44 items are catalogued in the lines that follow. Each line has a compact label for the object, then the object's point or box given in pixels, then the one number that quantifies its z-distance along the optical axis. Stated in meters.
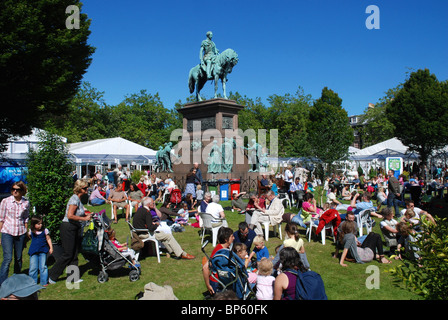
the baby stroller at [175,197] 13.33
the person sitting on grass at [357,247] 7.52
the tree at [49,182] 7.26
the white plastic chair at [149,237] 7.64
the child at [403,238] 7.48
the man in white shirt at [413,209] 8.53
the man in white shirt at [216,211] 9.35
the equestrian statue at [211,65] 20.25
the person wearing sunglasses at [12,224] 5.85
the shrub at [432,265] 3.38
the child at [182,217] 11.75
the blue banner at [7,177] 23.03
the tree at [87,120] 50.88
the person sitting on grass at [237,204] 13.68
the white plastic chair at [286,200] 14.68
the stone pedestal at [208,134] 18.91
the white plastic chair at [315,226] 9.11
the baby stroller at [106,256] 6.34
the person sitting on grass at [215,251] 5.00
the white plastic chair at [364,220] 9.45
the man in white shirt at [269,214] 9.40
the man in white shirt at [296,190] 14.71
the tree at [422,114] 32.13
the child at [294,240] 6.29
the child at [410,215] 8.11
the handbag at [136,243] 7.41
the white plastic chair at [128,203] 12.23
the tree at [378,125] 54.29
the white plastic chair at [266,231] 9.40
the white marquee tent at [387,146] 34.94
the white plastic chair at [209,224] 8.99
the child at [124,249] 6.61
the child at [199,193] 13.93
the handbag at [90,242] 6.32
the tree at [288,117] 57.82
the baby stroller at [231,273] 4.84
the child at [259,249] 6.33
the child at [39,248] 5.95
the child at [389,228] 8.27
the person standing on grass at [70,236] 6.32
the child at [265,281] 4.75
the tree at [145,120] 55.72
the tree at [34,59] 14.64
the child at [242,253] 5.44
